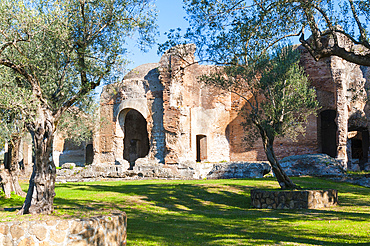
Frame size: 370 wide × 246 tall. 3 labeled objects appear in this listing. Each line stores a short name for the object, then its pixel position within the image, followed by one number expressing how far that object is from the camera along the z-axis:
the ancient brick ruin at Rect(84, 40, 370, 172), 23.06
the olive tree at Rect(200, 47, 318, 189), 12.34
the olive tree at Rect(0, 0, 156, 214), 7.49
